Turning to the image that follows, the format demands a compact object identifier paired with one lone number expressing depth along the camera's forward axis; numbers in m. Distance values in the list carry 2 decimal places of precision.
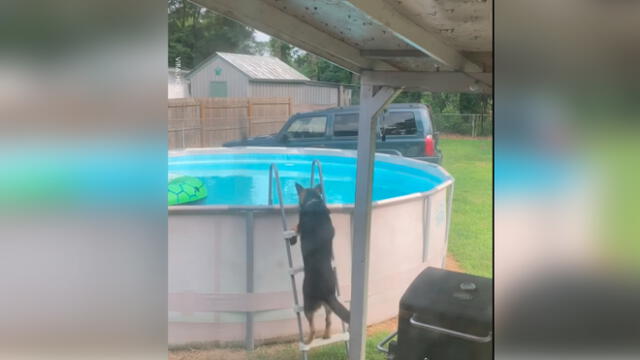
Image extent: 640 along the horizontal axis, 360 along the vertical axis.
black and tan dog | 4.58
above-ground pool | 3.71
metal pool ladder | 4.31
